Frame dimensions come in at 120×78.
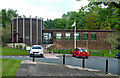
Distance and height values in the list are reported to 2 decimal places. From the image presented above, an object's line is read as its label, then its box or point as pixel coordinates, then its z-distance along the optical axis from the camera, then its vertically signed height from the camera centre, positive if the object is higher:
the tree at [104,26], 64.57 +3.58
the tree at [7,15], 86.02 +10.74
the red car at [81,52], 27.44 -2.37
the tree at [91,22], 65.84 +4.94
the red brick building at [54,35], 48.53 +0.31
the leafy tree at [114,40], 43.25 -0.90
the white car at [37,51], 25.98 -2.10
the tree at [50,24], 91.77 +6.07
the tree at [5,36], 47.24 +0.05
